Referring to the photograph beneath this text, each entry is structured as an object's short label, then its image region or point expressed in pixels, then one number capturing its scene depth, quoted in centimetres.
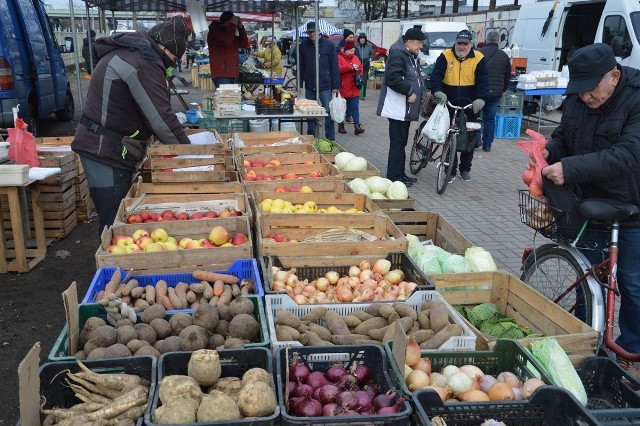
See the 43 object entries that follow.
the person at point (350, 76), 1241
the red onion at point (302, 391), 244
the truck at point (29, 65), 845
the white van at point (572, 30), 1249
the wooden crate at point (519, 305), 310
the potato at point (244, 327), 292
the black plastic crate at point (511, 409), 231
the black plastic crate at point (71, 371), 245
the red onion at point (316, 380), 253
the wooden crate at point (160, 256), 371
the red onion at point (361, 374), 262
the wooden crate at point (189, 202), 493
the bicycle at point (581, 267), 331
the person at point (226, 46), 1109
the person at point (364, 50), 1789
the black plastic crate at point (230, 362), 254
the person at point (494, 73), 1095
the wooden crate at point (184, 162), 543
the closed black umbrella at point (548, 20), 1497
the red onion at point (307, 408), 230
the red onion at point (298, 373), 257
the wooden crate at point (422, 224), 531
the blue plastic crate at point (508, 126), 1303
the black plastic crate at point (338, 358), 258
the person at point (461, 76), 814
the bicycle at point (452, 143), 829
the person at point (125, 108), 423
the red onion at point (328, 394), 241
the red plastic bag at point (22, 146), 582
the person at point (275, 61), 1725
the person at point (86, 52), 1476
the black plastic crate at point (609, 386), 261
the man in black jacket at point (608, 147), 321
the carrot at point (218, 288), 348
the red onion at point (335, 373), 257
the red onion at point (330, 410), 231
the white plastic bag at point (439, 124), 808
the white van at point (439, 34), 2059
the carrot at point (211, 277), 364
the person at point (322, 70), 1114
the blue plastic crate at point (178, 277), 345
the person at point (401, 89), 778
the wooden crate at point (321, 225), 449
